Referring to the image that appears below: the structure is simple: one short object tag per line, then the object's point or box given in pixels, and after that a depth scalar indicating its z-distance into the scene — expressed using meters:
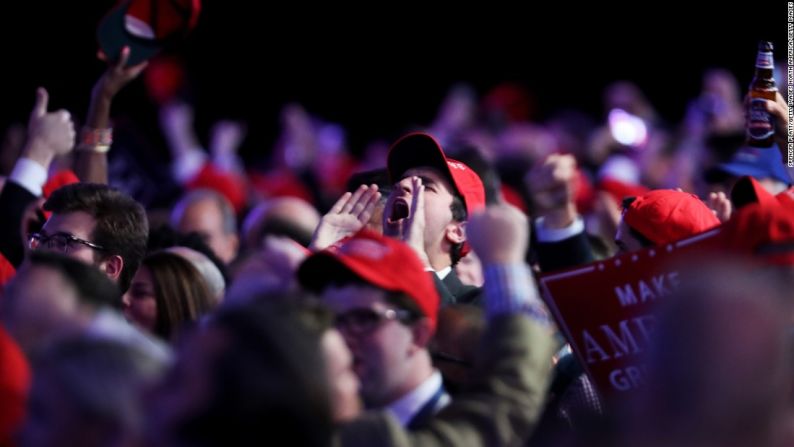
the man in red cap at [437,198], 10.56
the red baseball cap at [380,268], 7.55
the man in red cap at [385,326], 7.42
